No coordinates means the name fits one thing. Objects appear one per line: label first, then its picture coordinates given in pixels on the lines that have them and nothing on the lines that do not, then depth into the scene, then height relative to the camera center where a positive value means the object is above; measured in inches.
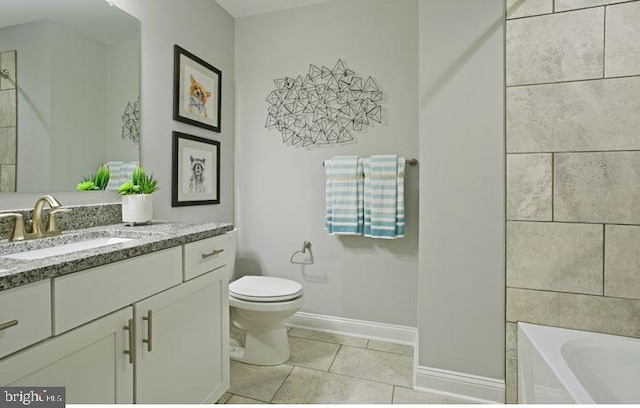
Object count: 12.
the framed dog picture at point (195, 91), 80.4 +30.0
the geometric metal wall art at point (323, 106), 91.5 +28.4
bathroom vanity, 31.5 -14.4
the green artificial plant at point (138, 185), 62.1 +3.0
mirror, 50.1 +19.5
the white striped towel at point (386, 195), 83.2 +1.7
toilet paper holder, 97.3 -16.1
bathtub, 45.4 -25.0
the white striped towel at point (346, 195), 87.4 +1.8
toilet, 73.8 -27.2
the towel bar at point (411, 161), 84.2 +10.7
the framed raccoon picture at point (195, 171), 81.2 +8.2
